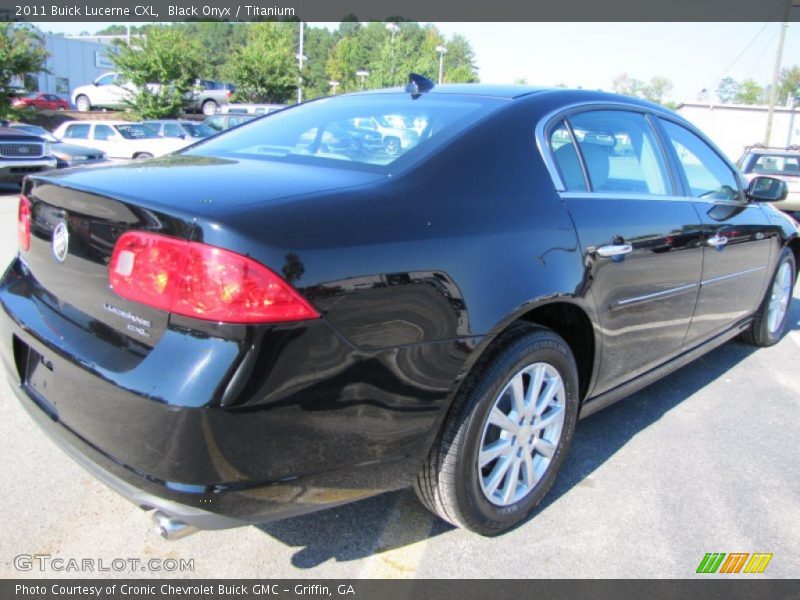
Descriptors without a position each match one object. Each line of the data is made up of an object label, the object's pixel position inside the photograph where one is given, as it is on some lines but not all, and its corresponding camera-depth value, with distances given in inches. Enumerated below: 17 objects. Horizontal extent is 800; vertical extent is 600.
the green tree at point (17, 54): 824.3
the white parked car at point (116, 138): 720.3
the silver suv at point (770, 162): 516.7
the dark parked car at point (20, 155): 496.4
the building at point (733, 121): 1633.9
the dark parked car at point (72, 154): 624.1
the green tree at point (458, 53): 3791.8
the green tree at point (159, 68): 1101.1
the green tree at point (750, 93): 3385.8
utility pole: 1168.8
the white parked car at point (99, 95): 1310.3
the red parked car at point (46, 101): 1344.7
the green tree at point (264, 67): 1343.5
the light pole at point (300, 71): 1416.1
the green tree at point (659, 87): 3600.1
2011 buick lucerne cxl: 68.1
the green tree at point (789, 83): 3113.7
